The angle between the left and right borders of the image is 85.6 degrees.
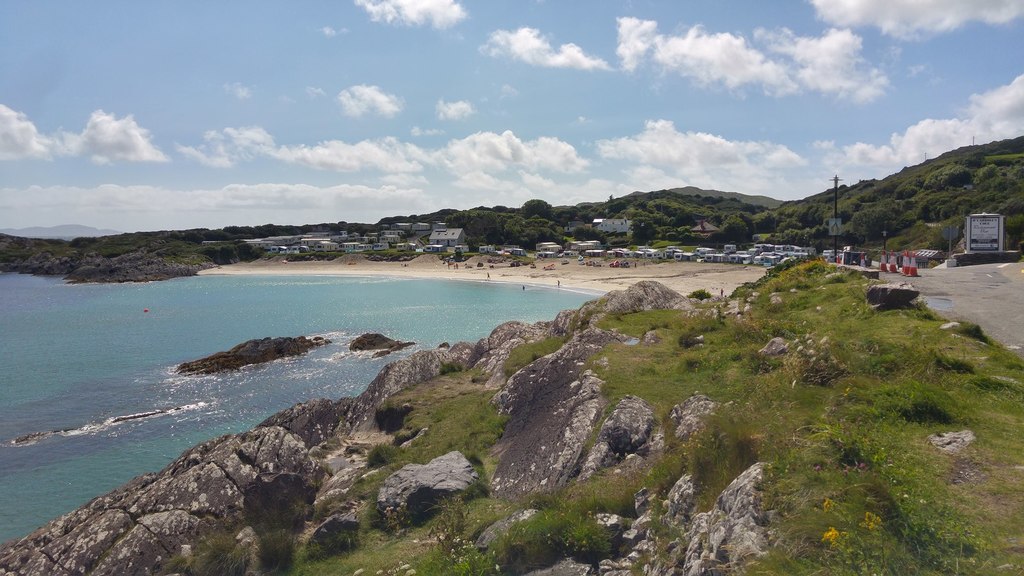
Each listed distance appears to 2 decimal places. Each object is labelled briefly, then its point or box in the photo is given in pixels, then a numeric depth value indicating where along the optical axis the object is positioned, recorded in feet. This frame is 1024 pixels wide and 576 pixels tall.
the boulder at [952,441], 23.54
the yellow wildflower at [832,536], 17.28
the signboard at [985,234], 102.68
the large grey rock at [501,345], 70.59
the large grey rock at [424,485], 37.99
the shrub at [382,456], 50.06
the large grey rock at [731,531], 19.11
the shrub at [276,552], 35.17
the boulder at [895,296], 48.91
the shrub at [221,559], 35.35
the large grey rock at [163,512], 40.52
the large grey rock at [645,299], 82.94
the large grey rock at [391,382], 69.50
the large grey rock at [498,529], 30.27
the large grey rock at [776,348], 43.15
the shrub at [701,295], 110.32
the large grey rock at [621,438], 36.60
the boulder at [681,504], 25.08
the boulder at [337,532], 35.99
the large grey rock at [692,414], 32.99
